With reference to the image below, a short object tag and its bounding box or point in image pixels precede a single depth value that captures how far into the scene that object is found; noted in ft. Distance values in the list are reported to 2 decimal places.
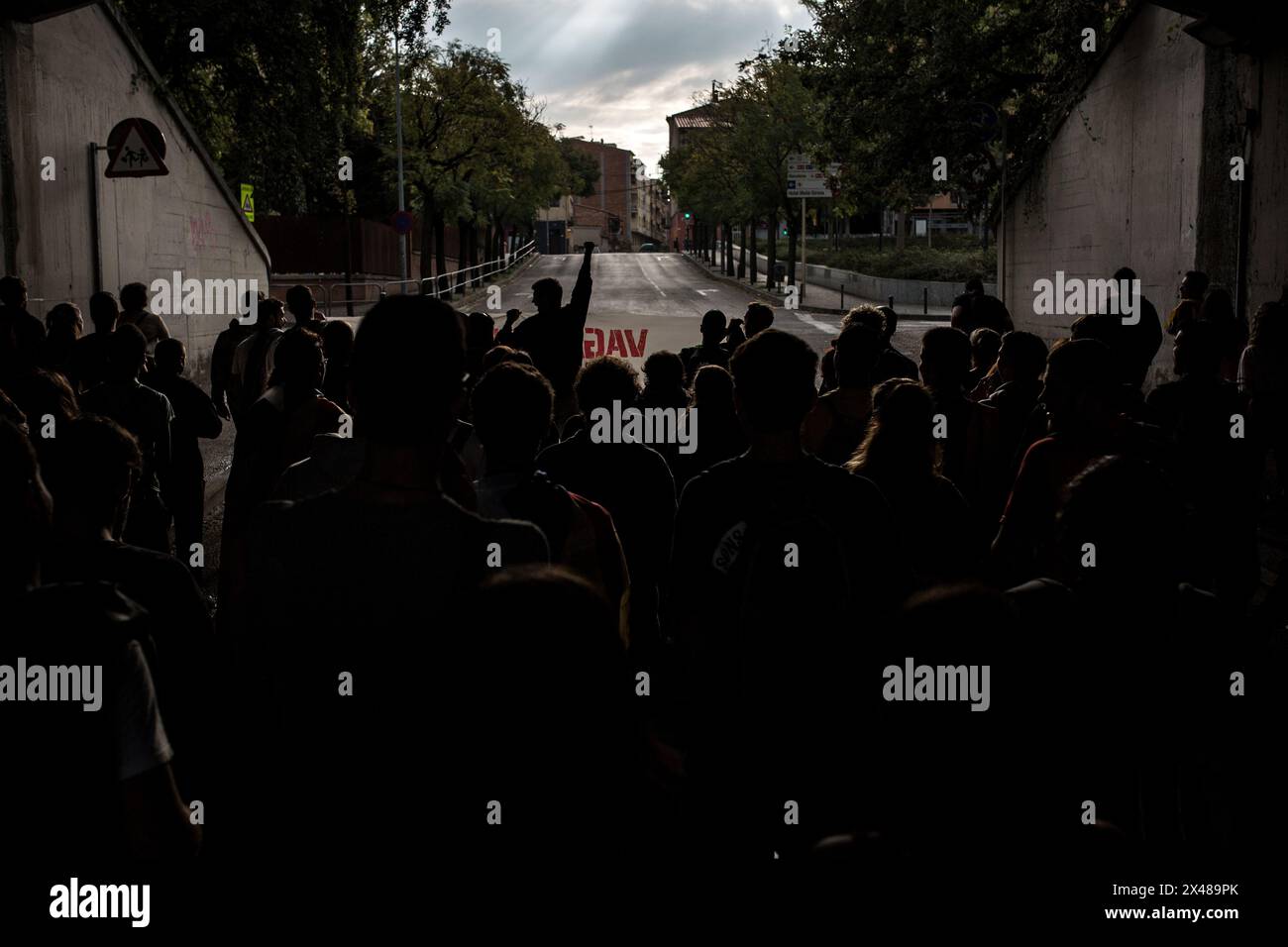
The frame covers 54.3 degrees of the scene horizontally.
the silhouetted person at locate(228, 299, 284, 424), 25.68
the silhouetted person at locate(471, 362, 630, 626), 10.82
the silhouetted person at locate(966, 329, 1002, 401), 25.53
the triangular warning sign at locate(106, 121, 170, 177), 49.57
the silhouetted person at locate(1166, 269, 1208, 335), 30.09
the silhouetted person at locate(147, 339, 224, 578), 22.88
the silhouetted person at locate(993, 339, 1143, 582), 14.25
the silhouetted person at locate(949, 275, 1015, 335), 30.12
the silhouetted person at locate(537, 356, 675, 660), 13.62
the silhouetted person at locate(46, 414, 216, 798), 8.37
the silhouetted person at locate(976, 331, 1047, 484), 18.98
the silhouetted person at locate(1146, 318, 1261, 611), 21.12
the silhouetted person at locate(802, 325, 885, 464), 17.80
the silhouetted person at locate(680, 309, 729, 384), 25.17
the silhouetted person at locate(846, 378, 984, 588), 11.59
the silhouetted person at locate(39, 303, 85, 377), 24.64
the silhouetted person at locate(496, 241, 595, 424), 21.03
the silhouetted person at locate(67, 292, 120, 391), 23.36
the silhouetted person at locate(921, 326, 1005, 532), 18.22
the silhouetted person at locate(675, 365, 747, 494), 18.33
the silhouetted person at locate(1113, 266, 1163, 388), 24.80
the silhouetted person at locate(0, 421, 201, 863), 7.43
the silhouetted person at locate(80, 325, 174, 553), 20.81
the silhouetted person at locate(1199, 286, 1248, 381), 29.34
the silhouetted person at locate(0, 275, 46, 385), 21.42
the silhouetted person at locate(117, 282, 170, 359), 30.83
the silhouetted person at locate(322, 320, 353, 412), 20.75
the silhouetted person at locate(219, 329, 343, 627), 18.03
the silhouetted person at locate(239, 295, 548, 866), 7.23
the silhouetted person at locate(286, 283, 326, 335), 25.25
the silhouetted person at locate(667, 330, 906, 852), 9.02
